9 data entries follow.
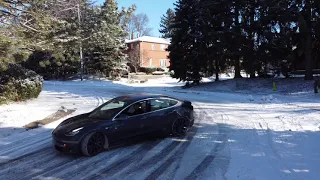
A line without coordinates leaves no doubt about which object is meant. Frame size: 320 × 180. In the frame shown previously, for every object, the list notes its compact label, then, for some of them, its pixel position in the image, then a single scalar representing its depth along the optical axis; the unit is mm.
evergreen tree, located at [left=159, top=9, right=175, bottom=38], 52491
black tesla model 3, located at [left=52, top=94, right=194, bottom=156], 5383
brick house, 42002
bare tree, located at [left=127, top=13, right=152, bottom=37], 68110
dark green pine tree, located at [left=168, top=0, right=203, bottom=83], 21942
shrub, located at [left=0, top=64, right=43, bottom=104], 12536
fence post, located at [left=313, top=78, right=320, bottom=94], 14433
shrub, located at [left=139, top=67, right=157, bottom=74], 41351
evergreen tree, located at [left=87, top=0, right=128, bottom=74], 31564
